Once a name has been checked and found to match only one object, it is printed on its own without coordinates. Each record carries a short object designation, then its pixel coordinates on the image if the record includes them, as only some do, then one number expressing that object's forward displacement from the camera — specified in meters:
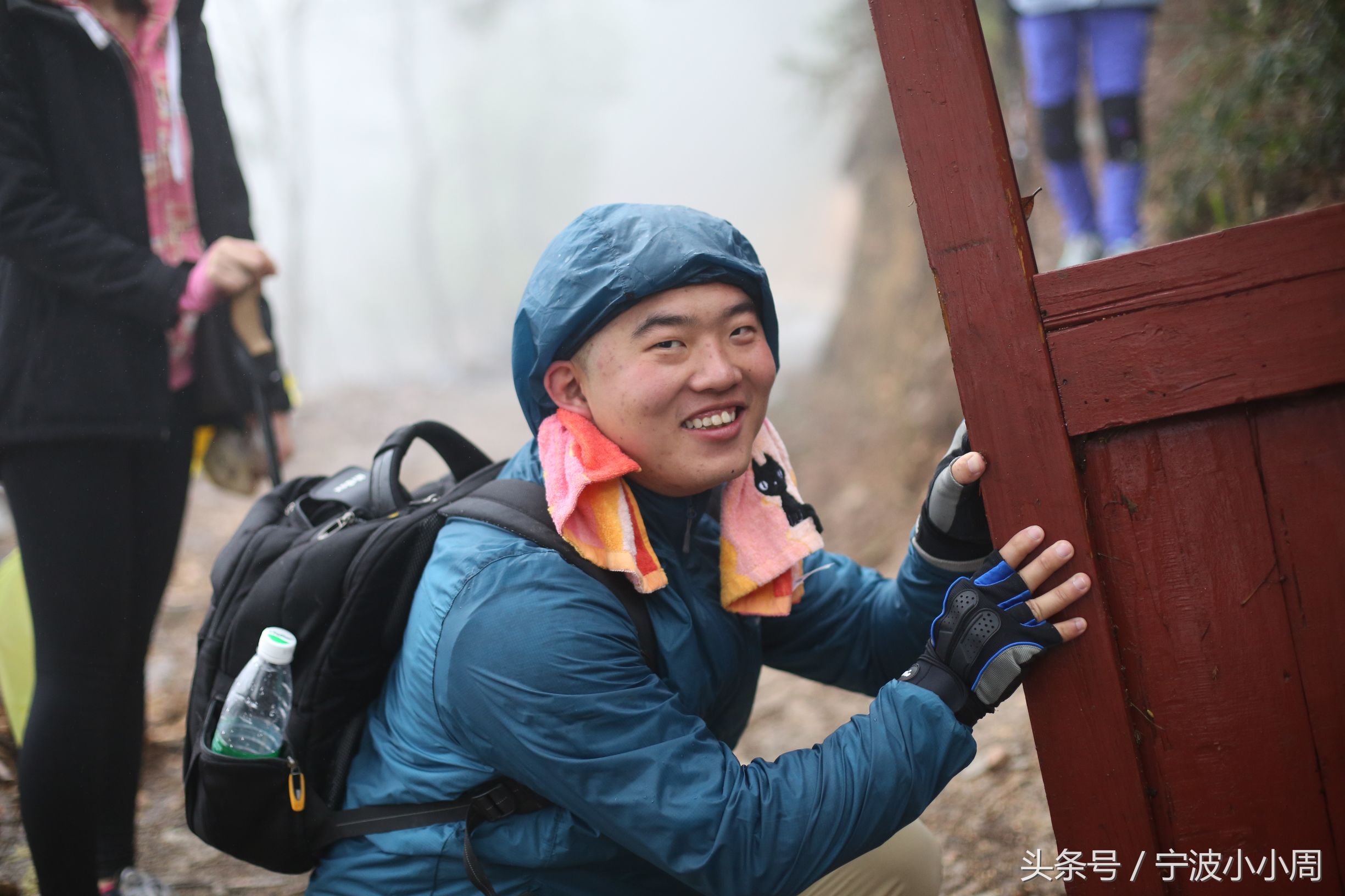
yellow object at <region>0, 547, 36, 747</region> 2.81
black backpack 1.65
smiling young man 1.46
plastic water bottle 1.66
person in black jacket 2.05
